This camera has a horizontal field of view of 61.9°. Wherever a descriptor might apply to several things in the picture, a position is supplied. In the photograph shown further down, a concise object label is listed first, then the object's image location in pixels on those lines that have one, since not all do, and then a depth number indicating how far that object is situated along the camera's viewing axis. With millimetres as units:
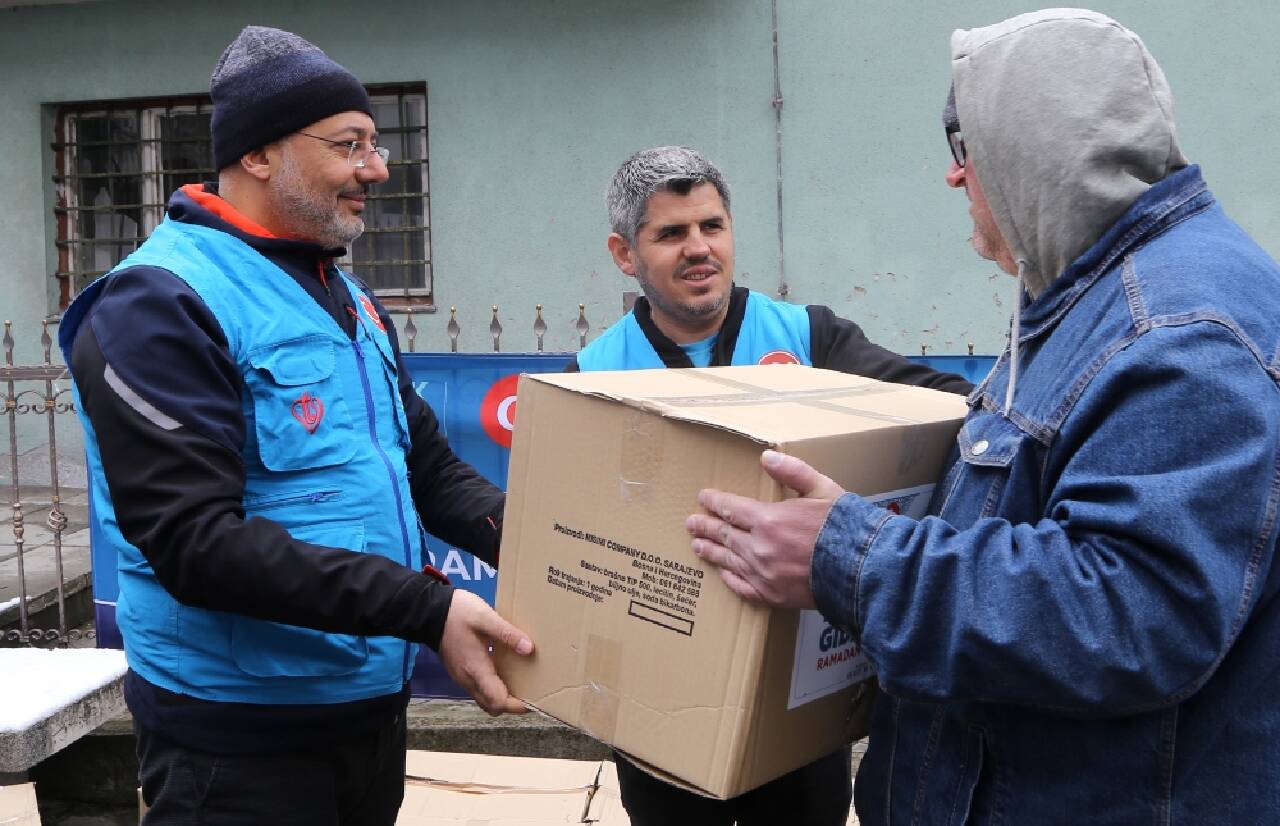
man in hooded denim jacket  1033
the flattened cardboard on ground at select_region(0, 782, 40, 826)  2508
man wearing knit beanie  1612
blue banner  3723
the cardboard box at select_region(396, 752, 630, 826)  2738
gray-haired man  2350
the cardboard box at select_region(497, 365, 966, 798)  1295
